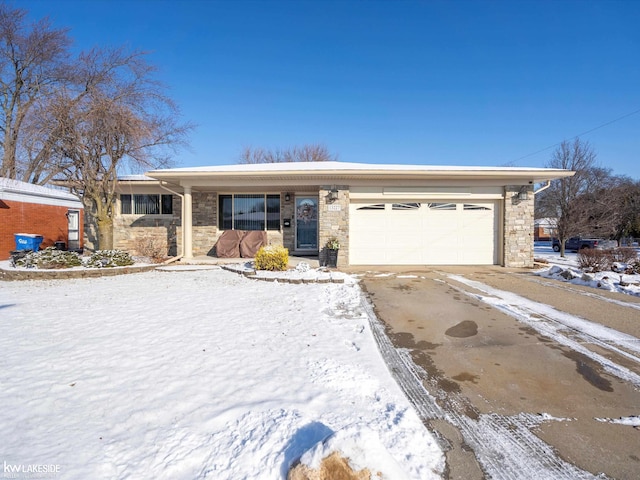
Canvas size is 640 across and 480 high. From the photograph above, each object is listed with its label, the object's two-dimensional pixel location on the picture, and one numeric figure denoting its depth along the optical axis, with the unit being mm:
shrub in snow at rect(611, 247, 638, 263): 8625
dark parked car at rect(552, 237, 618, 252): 18306
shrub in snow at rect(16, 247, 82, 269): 8461
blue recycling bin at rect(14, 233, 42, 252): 10883
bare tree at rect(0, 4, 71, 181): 18250
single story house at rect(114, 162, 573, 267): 9727
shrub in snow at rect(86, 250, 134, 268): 8742
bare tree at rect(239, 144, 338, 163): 28750
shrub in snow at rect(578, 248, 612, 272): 8312
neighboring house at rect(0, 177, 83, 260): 11367
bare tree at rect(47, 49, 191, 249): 9211
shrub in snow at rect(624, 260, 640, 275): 7846
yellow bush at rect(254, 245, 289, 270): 8203
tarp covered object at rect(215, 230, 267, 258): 11012
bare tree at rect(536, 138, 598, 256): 15711
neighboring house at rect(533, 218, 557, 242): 37425
